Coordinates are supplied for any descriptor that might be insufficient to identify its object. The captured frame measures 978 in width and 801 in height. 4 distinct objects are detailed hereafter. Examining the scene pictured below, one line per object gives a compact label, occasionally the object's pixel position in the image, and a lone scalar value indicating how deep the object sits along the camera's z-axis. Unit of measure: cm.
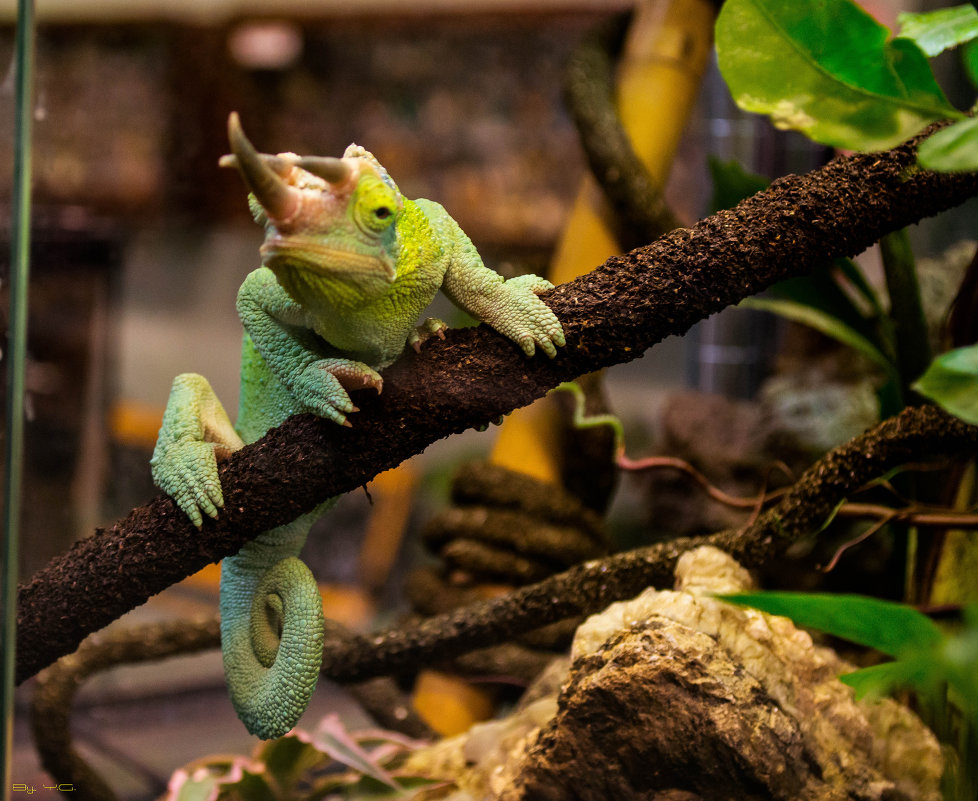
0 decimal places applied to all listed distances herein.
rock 44
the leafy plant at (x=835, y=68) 47
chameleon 39
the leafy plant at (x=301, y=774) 50
